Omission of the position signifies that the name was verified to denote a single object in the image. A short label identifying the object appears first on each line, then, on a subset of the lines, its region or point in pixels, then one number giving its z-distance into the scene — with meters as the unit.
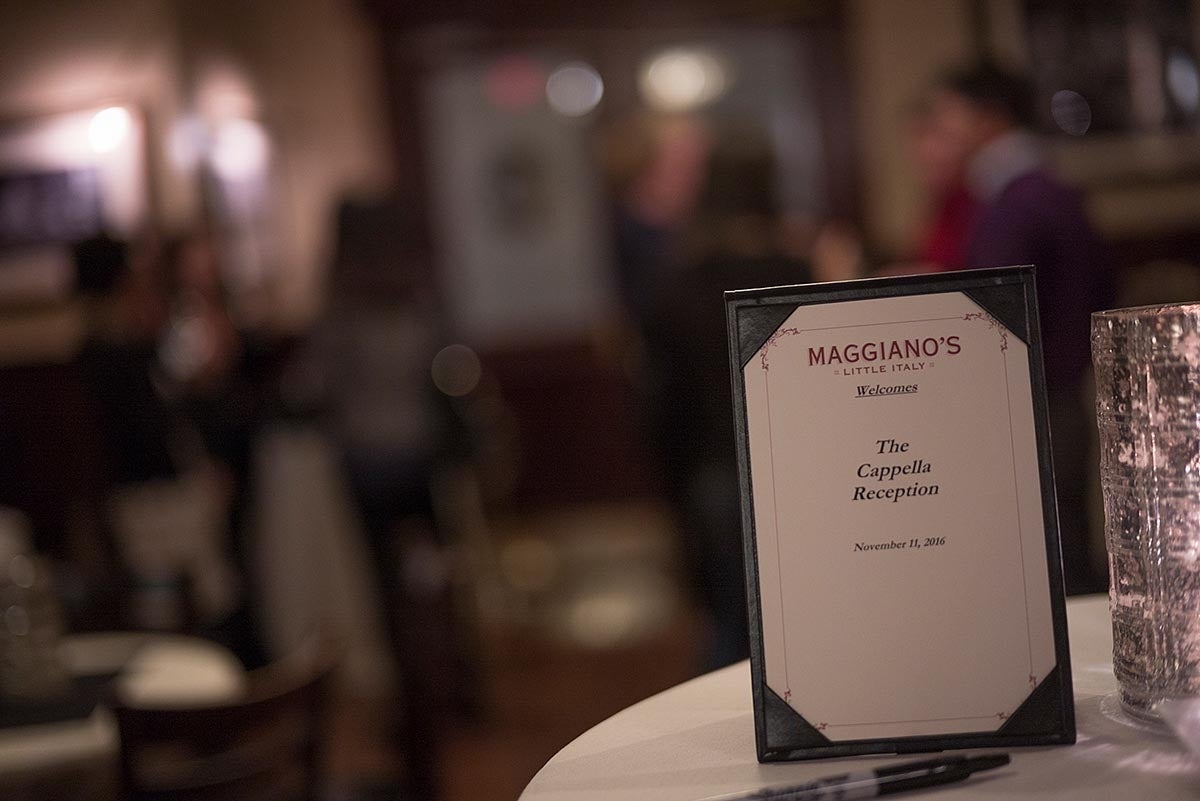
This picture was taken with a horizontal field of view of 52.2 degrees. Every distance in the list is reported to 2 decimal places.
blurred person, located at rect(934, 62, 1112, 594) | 2.62
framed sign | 0.71
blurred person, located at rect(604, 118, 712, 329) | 6.08
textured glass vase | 0.69
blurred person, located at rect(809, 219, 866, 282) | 4.03
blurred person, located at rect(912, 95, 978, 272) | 3.11
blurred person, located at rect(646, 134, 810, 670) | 2.81
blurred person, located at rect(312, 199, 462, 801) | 3.65
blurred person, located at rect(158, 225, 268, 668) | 4.01
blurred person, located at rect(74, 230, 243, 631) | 3.78
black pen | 0.64
